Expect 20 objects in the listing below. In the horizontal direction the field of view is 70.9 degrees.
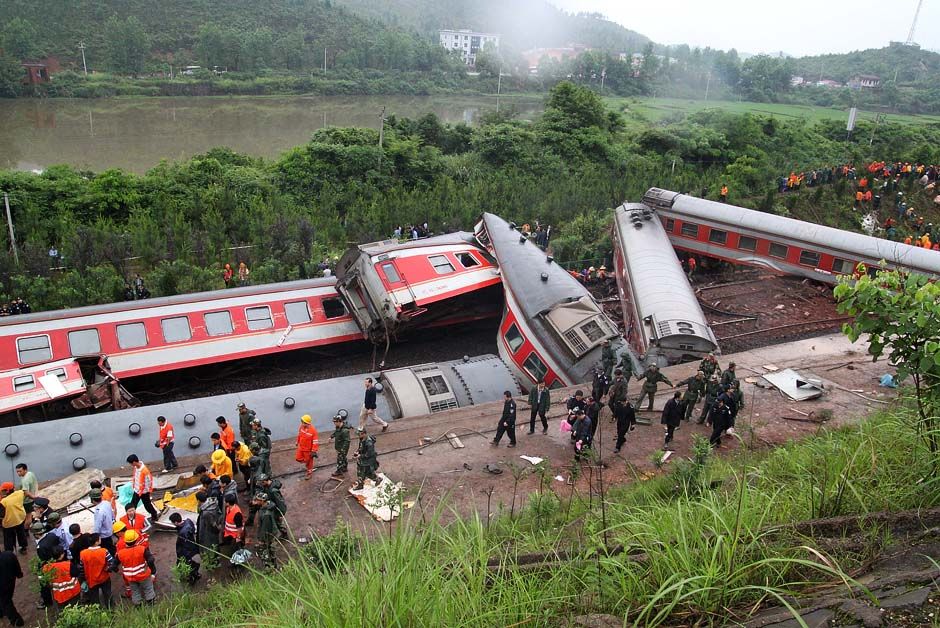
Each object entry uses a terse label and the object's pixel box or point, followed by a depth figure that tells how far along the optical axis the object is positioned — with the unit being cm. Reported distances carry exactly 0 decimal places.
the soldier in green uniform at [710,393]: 1219
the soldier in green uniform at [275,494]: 824
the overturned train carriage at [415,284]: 1655
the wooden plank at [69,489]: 964
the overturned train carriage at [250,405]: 1065
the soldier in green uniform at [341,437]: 1034
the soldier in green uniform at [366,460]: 1001
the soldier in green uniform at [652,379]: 1280
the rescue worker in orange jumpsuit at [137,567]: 746
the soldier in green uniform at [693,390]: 1222
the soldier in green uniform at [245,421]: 1084
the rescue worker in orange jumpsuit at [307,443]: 1031
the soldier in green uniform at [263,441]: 972
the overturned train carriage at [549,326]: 1448
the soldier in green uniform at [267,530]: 797
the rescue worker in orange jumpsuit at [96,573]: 725
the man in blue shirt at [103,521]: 811
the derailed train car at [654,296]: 1500
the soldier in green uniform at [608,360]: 1342
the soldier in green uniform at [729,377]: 1198
